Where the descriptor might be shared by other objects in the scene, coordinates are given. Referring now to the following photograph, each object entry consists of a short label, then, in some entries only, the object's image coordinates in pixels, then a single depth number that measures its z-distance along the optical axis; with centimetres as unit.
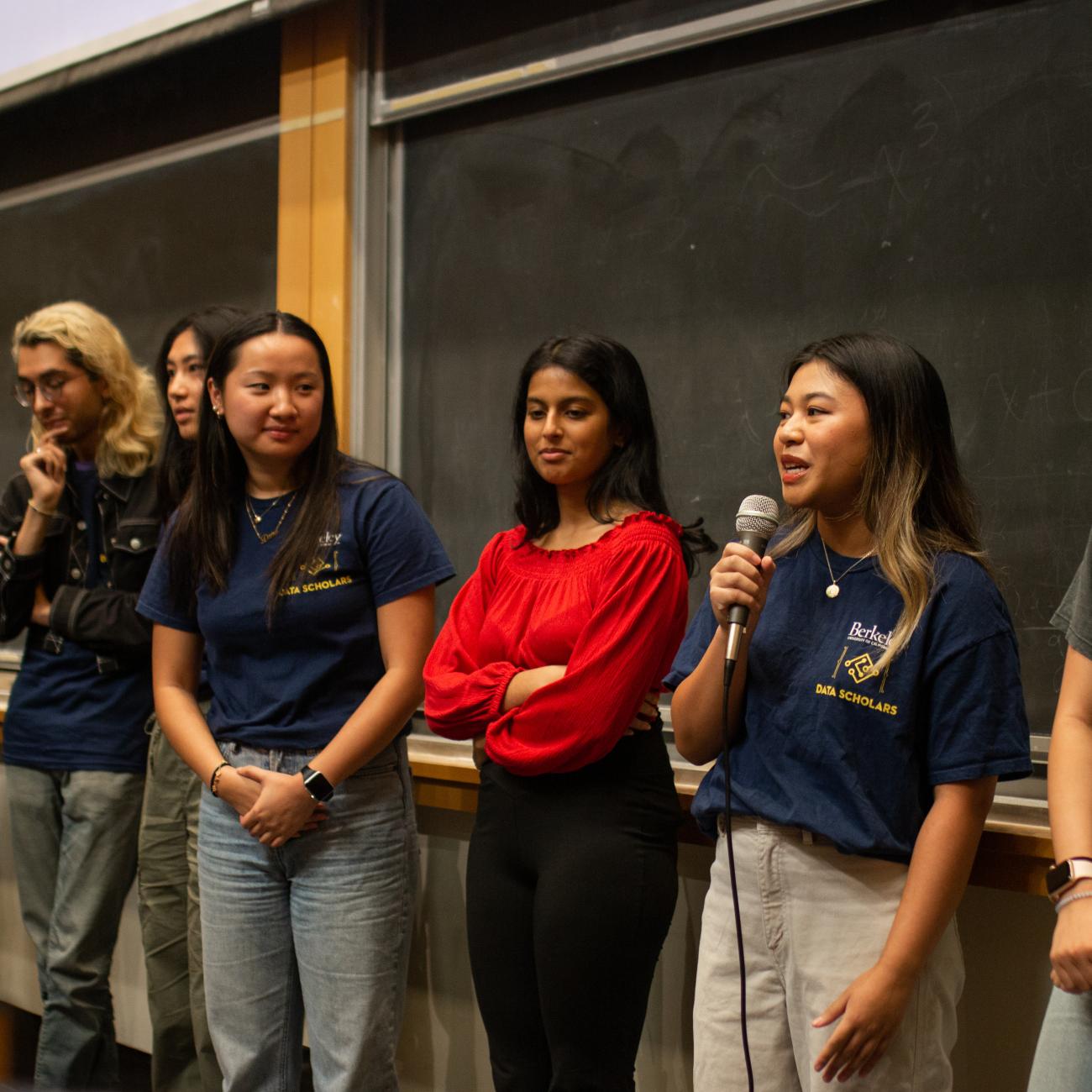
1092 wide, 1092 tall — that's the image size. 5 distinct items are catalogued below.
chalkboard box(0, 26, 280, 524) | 335
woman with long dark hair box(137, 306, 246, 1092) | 246
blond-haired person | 258
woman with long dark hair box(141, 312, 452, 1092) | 198
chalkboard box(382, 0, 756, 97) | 264
